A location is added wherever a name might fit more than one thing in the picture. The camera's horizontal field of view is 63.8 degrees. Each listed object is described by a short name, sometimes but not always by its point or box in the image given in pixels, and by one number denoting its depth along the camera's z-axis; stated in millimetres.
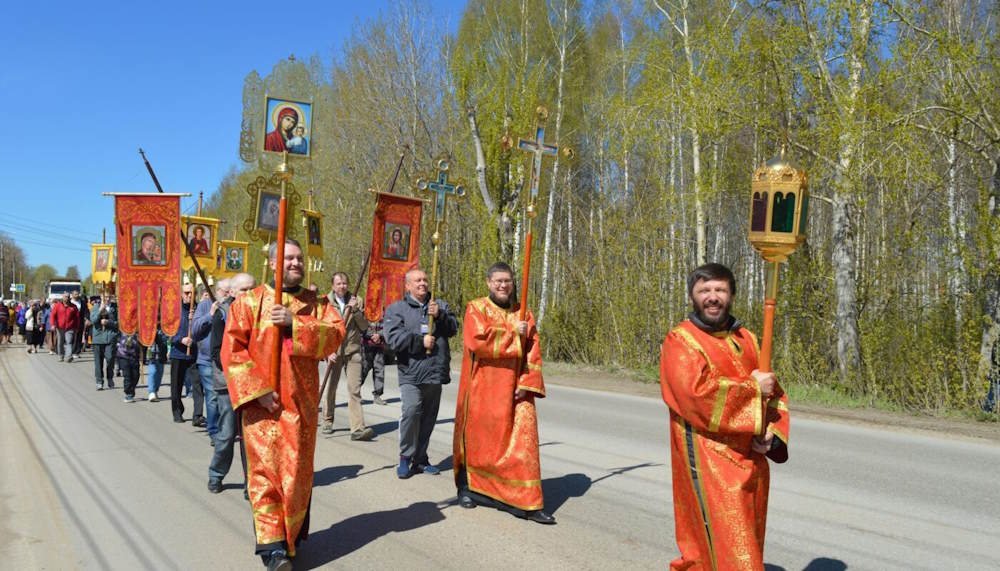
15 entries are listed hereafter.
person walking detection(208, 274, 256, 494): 6898
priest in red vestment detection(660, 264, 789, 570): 3438
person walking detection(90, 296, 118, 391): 14859
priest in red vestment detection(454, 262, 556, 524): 5973
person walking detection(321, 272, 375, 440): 9711
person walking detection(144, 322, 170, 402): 13009
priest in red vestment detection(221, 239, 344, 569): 4699
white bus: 46281
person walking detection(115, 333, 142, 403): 13016
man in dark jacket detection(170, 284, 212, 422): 10633
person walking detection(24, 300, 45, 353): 26125
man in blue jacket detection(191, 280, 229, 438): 8344
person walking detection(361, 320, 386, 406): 12946
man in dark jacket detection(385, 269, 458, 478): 7430
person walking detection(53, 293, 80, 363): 21547
